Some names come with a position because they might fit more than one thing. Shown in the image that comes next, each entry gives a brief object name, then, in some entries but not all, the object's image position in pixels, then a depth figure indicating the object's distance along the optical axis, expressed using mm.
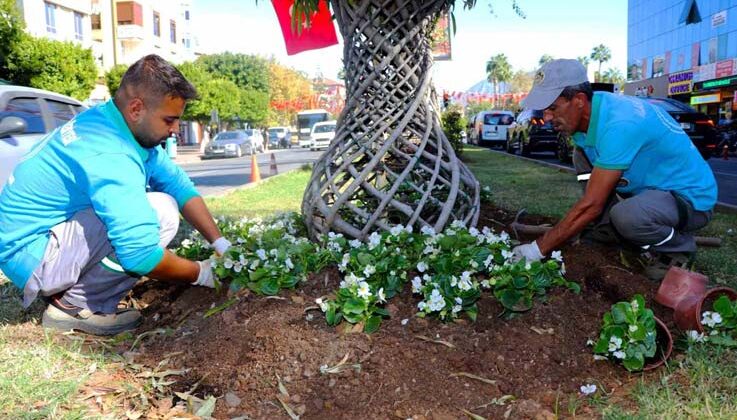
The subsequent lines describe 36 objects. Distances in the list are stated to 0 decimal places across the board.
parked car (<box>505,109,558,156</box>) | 18469
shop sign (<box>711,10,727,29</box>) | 40688
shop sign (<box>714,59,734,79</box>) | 38375
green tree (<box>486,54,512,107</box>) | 97969
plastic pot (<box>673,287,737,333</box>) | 2275
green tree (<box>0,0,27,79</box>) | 23375
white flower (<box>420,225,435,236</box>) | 2805
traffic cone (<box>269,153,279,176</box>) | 15877
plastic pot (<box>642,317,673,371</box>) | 2170
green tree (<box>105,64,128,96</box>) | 30969
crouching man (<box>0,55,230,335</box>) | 2557
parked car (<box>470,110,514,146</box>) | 28797
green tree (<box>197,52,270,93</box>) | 61406
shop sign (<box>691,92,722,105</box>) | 40375
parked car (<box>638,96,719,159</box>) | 13329
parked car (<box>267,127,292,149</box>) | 48500
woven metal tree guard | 3018
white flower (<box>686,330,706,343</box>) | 2230
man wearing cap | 2801
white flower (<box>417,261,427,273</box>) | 2527
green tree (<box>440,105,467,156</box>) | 15648
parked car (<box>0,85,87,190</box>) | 6047
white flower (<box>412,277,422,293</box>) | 2432
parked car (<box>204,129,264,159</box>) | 30609
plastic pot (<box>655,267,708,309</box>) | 2434
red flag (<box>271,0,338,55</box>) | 3667
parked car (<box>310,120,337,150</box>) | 34656
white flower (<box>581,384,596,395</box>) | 2057
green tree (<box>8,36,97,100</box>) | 24766
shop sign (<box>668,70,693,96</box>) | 44859
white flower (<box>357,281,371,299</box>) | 2332
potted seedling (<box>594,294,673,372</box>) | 2121
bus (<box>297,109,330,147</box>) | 42969
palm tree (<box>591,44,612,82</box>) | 91938
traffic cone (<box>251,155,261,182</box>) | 12740
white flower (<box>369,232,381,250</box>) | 2683
